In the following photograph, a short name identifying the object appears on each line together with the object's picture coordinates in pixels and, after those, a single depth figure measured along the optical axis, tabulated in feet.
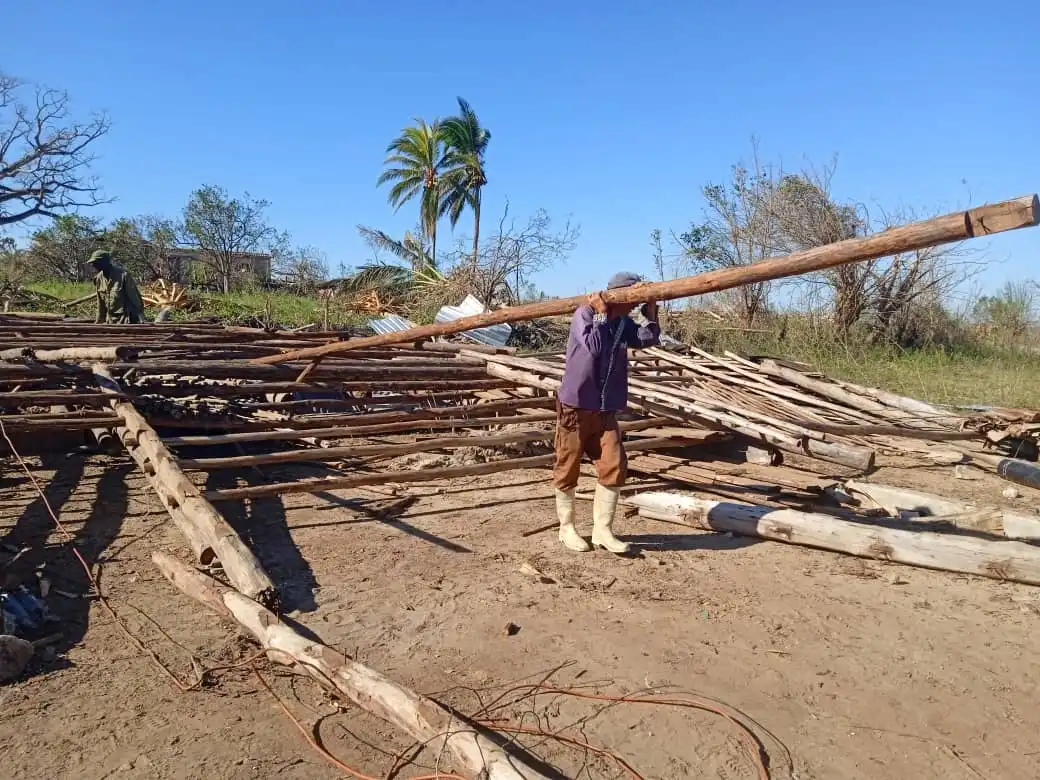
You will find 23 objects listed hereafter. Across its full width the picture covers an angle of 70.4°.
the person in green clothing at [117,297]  34.86
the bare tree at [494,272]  54.49
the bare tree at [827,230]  48.70
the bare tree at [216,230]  89.45
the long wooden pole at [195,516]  11.20
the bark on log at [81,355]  20.79
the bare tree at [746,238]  52.16
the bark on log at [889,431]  22.17
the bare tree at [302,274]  85.15
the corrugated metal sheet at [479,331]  44.50
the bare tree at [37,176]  74.08
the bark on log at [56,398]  18.42
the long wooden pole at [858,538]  13.46
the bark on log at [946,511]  15.42
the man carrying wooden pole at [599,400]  14.49
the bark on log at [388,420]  19.51
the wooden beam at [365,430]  17.85
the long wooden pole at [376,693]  7.37
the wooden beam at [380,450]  16.74
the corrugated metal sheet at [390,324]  45.21
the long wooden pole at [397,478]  15.53
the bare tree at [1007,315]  55.11
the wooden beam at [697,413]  17.07
